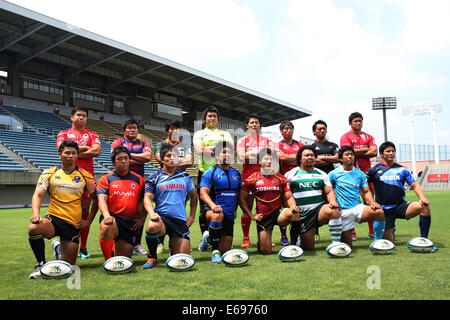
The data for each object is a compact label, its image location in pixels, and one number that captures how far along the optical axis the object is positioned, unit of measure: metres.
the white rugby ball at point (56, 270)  3.90
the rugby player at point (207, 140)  5.95
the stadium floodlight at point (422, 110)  57.82
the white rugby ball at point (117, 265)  4.12
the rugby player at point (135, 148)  5.91
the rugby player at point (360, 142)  7.13
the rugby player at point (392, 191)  5.68
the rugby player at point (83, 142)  5.64
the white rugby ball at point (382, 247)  4.99
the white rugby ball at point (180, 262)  4.23
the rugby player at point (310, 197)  5.48
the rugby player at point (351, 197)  5.63
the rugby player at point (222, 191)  5.07
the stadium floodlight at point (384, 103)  55.34
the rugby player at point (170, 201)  4.70
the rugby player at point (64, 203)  4.40
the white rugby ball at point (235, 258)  4.44
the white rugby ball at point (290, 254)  4.64
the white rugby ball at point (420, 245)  5.11
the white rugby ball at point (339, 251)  4.87
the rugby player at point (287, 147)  6.52
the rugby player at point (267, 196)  5.45
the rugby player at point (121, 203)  4.64
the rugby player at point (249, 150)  6.21
